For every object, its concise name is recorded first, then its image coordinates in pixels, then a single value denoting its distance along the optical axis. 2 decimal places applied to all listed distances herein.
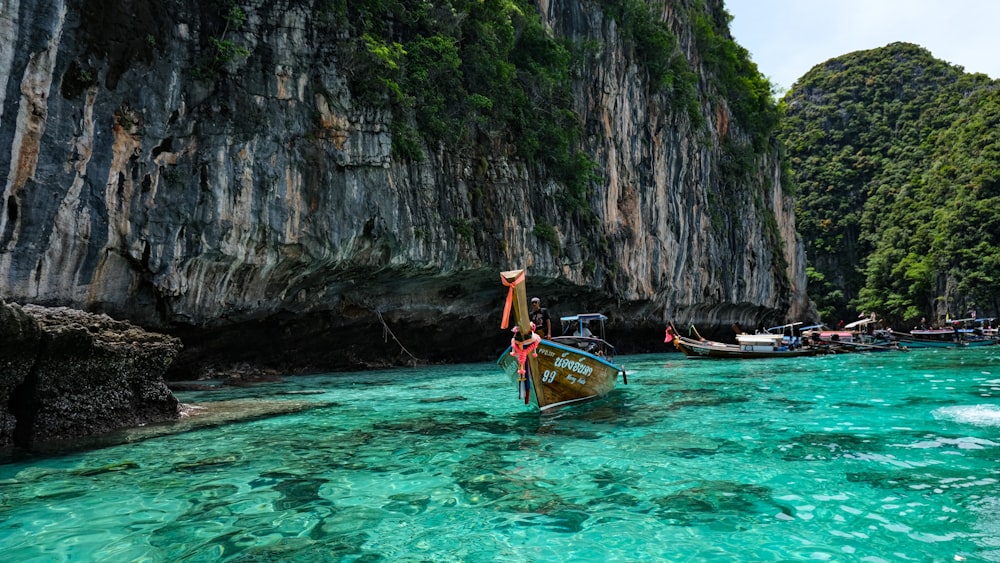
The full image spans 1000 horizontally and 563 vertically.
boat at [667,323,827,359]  22.64
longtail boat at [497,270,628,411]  8.17
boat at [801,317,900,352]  26.23
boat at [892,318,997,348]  28.83
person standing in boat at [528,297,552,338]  10.10
